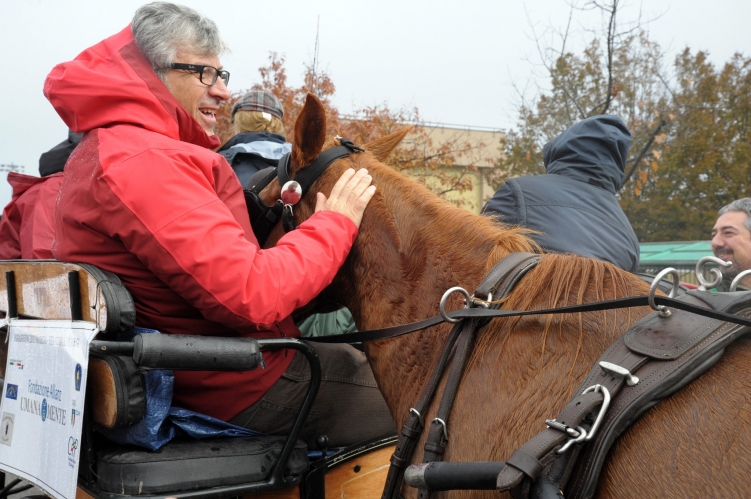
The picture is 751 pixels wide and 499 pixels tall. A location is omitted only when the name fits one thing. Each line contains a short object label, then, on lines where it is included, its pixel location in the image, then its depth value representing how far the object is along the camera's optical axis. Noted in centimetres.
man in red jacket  190
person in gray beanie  330
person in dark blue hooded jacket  291
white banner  193
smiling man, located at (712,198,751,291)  446
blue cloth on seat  199
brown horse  136
